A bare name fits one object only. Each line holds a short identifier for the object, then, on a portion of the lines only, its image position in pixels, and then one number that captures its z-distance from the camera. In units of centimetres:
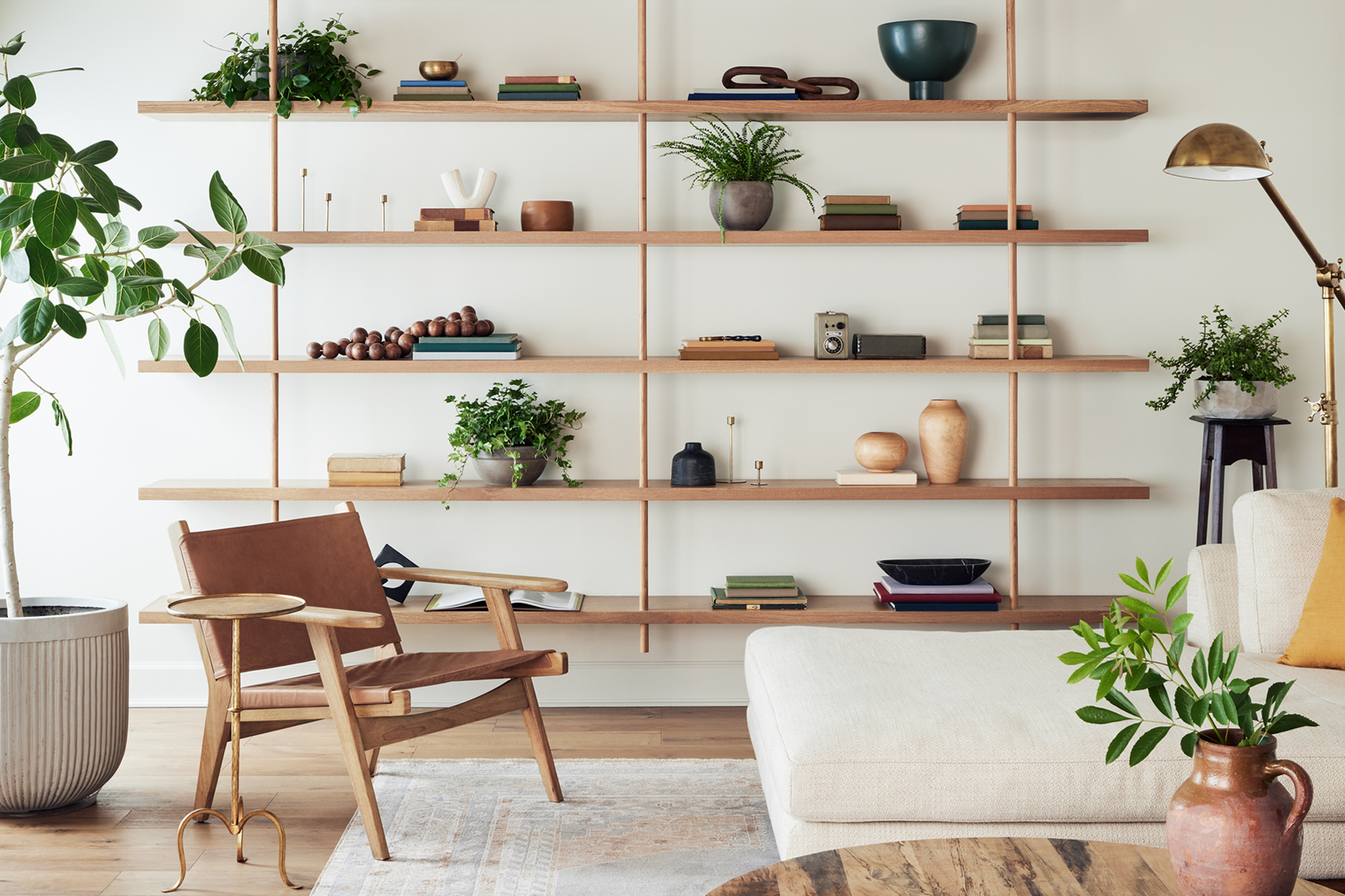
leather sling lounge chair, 246
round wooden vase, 356
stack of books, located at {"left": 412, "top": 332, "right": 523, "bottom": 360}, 346
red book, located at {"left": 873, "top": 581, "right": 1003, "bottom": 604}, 348
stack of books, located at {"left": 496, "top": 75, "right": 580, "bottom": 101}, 346
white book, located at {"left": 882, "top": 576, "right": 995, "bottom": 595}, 349
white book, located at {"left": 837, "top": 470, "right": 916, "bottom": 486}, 353
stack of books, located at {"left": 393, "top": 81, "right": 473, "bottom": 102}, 346
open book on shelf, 347
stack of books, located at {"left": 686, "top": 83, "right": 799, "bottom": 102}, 346
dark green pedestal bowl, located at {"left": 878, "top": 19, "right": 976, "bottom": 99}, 347
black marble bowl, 353
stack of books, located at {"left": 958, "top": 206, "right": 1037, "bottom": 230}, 351
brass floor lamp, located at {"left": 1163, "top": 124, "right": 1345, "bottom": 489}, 270
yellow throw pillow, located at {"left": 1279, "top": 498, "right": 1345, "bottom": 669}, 244
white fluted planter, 264
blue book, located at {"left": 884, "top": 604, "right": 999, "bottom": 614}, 349
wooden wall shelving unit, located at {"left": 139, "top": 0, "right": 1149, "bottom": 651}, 343
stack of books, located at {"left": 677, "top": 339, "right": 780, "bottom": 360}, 347
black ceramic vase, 353
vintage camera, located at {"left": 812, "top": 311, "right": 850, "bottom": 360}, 354
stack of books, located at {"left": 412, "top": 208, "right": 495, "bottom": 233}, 347
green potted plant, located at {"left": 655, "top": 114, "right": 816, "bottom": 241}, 350
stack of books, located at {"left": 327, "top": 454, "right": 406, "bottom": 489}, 349
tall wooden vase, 355
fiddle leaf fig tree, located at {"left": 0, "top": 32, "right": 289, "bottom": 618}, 252
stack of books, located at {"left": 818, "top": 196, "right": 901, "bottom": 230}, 350
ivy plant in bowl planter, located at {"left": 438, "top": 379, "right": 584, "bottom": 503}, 349
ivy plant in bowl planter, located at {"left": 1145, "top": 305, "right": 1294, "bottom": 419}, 338
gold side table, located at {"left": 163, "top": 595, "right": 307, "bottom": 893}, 229
